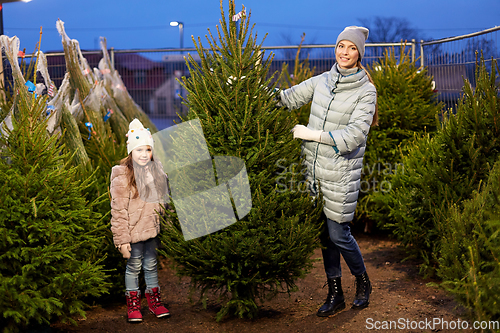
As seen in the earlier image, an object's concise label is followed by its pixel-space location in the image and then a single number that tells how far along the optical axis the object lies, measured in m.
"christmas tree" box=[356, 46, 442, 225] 6.04
